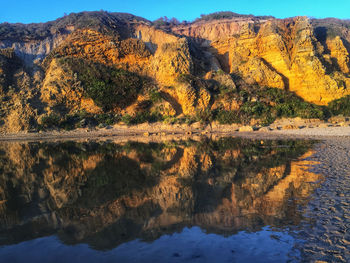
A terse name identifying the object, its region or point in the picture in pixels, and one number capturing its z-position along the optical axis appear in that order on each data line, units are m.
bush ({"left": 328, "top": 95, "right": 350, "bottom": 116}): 21.75
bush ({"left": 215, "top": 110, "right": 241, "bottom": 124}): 20.91
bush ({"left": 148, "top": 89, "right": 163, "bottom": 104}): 22.27
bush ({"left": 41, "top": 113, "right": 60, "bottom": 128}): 19.55
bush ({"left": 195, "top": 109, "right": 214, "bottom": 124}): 20.95
